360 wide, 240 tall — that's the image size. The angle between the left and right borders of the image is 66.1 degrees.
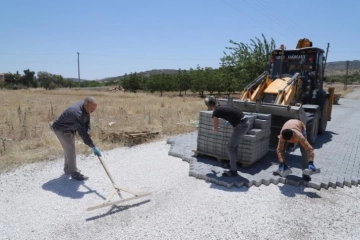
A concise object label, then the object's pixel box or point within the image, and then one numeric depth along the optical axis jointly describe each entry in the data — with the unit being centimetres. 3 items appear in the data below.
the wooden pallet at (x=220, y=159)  584
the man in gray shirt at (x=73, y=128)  470
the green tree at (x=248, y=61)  1998
